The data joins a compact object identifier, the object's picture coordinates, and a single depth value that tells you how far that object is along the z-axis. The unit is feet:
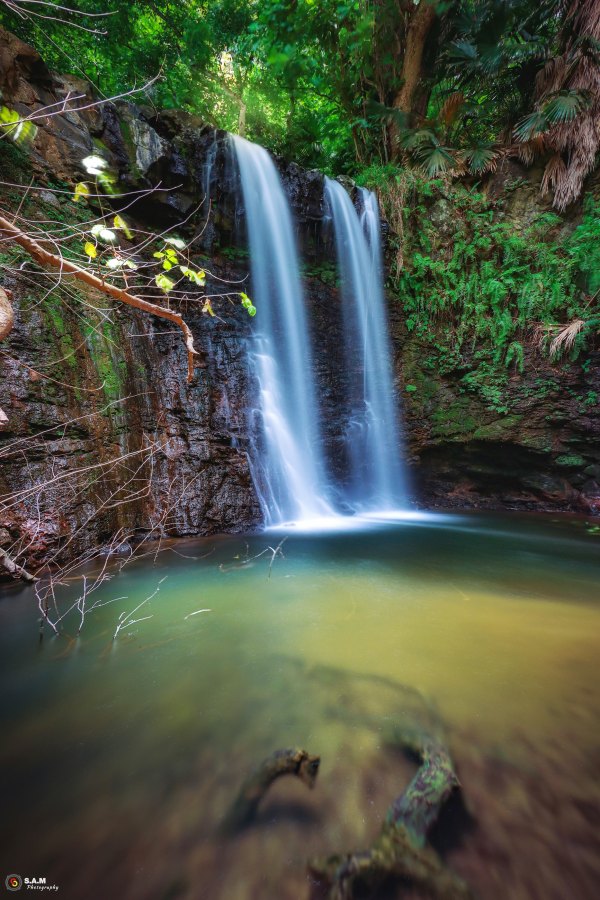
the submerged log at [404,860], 3.47
